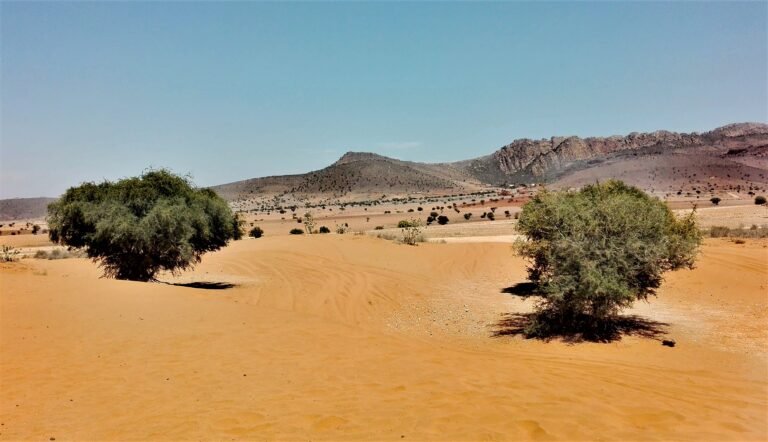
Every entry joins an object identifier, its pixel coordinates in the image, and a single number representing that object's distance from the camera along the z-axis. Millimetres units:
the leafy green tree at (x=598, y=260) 11602
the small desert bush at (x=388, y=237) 34919
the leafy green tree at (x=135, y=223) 17984
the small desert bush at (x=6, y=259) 22683
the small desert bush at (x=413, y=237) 32672
